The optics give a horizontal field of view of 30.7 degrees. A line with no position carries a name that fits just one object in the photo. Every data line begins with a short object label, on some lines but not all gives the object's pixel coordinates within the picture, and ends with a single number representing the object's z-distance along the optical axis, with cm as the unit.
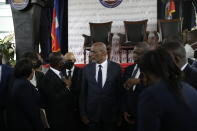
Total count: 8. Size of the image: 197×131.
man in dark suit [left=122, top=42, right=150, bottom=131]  359
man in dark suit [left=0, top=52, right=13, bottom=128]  411
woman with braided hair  174
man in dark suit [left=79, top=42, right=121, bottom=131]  388
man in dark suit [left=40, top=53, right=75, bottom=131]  405
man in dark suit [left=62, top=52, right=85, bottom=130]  433
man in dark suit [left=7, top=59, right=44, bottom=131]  344
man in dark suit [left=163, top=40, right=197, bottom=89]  241
